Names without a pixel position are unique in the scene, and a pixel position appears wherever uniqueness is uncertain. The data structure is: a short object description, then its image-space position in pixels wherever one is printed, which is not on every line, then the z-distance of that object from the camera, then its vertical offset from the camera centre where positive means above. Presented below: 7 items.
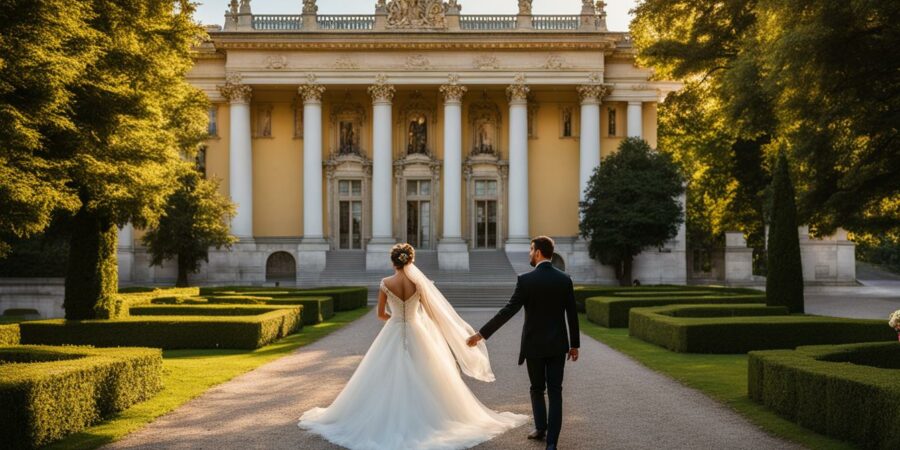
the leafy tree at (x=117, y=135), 18.50 +2.55
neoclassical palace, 49.91 +7.15
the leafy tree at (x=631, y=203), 44.06 +2.14
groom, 9.31 -0.78
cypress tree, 24.97 -0.21
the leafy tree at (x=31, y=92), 14.03 +2.65
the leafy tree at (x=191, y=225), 40.75 +0.97
